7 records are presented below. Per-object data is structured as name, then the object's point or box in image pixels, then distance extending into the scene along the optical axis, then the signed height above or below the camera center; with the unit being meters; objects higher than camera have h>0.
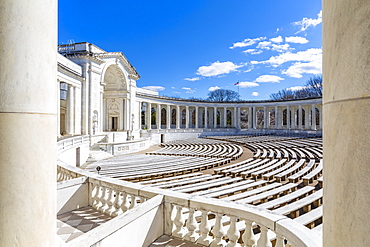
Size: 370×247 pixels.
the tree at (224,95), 111.44 +13.51
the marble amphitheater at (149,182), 1.98 -0.89
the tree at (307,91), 88.25 +13.68
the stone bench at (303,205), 8.26 -3.48
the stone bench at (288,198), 8.94 -3.49
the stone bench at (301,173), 14.40 -3.77
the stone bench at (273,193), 9.51 -3.60
